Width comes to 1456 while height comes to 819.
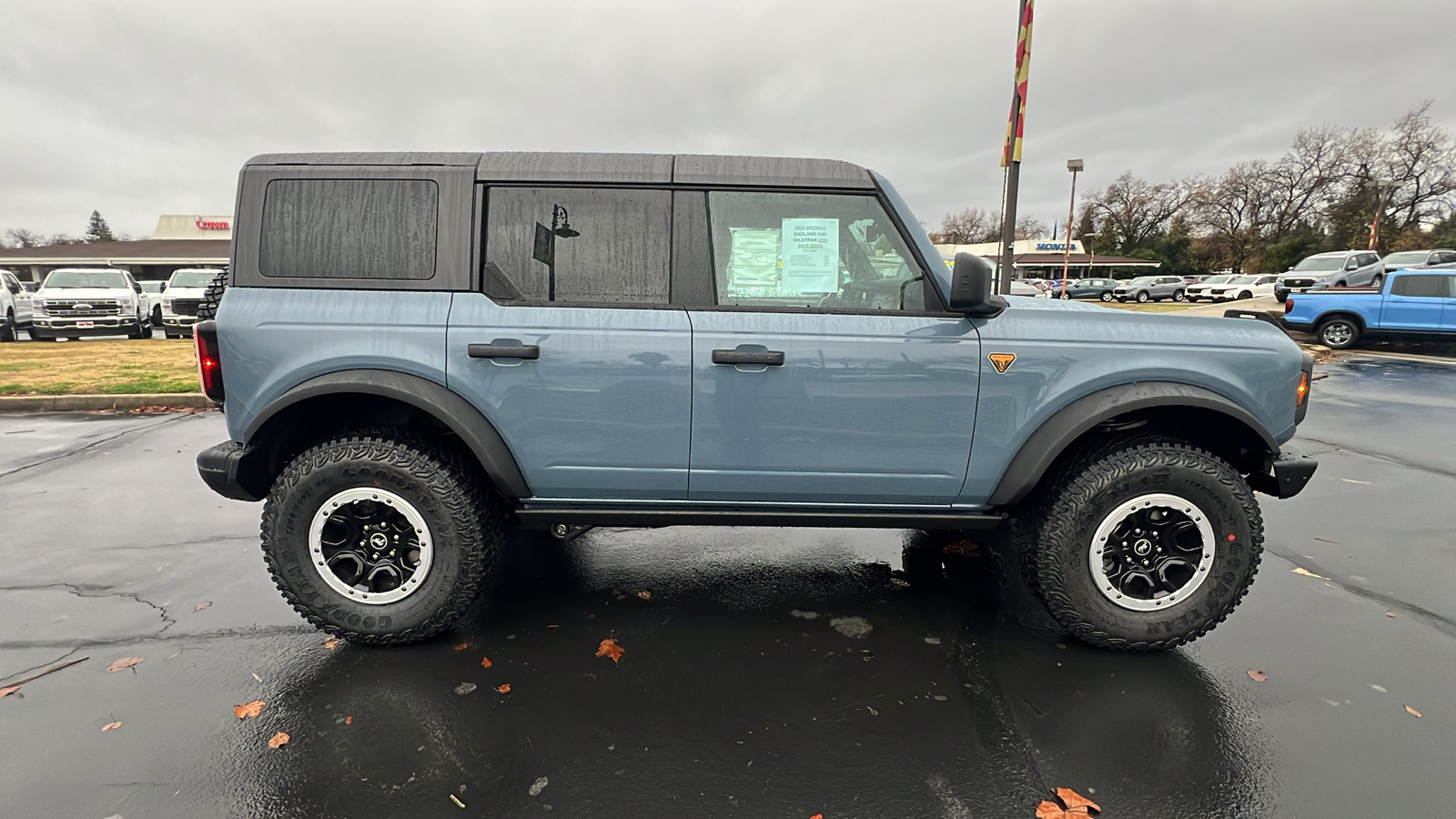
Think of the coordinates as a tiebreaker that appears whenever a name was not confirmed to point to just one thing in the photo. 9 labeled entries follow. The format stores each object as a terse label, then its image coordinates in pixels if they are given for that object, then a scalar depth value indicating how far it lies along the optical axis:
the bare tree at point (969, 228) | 88.46
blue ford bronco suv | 2.79
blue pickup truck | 12.91
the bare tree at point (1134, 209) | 70.88
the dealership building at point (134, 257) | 44.88
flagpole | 6.91
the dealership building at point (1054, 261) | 67.55
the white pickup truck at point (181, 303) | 17.45
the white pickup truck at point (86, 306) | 15.84
